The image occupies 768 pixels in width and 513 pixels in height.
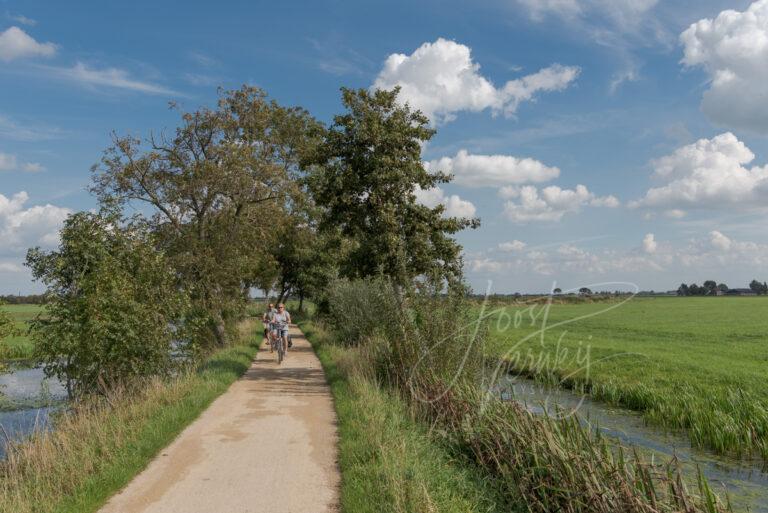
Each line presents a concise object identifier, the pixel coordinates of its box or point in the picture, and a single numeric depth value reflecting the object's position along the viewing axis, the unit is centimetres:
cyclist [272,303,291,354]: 2116
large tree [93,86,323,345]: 2595
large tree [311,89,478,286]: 1670
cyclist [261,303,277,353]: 2210
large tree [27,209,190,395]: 1426
